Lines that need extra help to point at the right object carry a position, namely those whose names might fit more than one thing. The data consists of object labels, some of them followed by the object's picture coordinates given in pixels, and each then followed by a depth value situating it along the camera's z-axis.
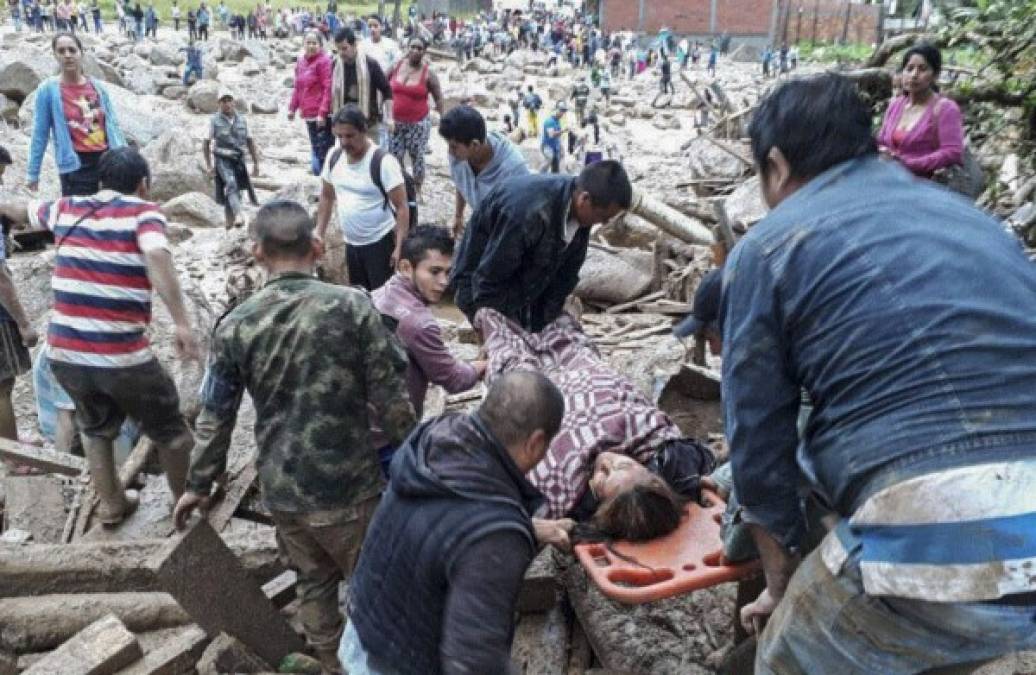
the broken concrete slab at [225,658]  3.30
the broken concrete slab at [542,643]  3.53
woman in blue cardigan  6.36
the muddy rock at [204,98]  23.11
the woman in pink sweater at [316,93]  9.77
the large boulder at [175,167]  13.66
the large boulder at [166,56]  30.05
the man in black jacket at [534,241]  4.70
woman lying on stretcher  3.54
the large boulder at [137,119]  16.45
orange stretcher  3.05
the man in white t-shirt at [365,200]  6.03
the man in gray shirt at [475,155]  5.79
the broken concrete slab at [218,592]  3.17
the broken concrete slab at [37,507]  4.52
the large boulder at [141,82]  25.27
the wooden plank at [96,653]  3.05
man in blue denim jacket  1.89
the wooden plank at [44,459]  4.85
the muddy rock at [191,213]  12.06
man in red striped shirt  4.08
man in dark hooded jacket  2.27
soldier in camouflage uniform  3.14
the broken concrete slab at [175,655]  3.23
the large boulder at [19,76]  19.80
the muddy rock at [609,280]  8.23
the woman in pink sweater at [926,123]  5.64
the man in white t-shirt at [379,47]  16.55
